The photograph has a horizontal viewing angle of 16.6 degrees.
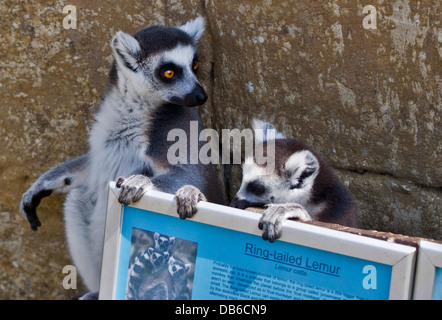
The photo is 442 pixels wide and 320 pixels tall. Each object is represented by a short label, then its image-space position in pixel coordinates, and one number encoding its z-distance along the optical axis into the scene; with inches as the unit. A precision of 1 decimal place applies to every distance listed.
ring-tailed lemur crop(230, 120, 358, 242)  64.3
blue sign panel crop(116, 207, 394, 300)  54.9
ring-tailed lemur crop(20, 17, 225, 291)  68.8
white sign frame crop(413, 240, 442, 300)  54.1
